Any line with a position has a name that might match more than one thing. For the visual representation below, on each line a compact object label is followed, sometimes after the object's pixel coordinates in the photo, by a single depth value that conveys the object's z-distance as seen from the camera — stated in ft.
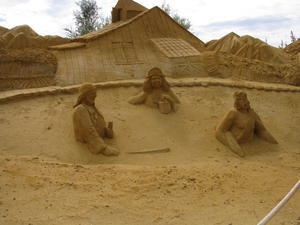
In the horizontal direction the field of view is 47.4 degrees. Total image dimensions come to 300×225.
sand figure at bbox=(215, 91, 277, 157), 17.26
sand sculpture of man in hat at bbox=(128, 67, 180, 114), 19.53
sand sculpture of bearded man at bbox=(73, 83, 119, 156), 15.78
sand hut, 23.43
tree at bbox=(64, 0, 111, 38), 52.65
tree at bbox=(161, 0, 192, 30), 55.98
